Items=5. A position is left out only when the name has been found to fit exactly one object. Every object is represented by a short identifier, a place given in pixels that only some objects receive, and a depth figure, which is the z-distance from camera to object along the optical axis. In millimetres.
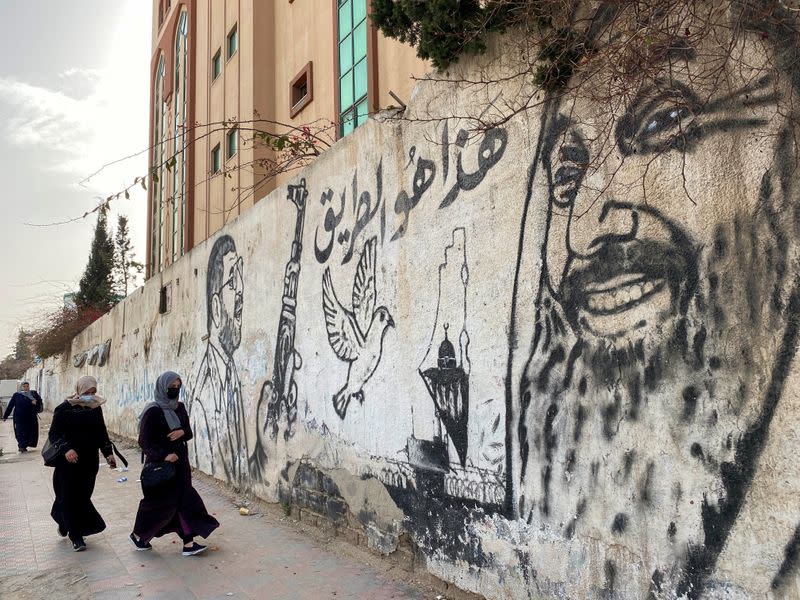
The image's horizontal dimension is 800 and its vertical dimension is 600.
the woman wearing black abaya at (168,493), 5219
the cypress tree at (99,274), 41531
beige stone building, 9047
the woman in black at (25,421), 14312
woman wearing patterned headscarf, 5570
